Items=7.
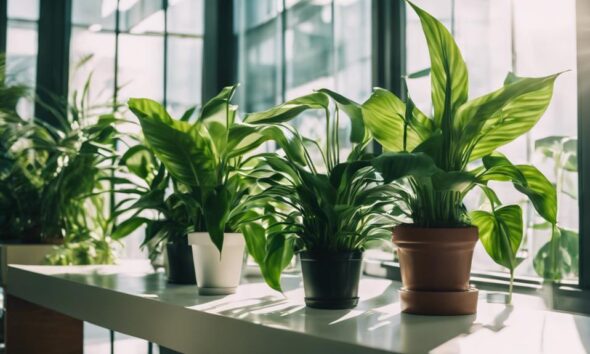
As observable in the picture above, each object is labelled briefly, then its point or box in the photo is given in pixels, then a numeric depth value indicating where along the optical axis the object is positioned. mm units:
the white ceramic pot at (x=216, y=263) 1537
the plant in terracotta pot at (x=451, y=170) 1083
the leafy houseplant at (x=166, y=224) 1778
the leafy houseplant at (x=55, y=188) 2609
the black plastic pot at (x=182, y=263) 1784
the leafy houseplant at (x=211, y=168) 1390
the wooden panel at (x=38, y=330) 2330
